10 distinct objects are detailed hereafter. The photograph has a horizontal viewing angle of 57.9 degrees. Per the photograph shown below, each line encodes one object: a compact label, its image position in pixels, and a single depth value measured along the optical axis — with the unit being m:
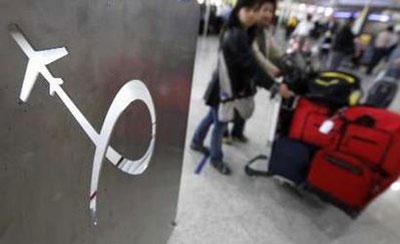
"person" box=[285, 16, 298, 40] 12.55
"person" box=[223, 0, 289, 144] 2.46
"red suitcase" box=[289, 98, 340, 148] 2.30
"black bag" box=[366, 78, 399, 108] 3.79
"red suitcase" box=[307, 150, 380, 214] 2.13
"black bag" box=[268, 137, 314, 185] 2.38
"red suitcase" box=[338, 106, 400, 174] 2.07
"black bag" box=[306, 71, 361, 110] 2.31
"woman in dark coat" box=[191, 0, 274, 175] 2.44
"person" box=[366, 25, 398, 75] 9.48
